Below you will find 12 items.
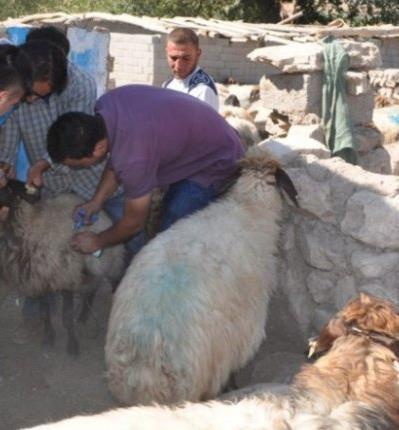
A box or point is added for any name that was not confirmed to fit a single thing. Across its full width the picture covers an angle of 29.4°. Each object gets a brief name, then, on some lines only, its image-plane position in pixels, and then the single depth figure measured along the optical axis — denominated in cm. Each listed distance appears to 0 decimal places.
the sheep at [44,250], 467
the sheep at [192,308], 353
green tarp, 709
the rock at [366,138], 761
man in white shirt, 529
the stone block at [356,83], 725
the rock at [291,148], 511
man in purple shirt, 388
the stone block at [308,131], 663
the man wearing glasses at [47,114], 428
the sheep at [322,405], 238
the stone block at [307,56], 710
